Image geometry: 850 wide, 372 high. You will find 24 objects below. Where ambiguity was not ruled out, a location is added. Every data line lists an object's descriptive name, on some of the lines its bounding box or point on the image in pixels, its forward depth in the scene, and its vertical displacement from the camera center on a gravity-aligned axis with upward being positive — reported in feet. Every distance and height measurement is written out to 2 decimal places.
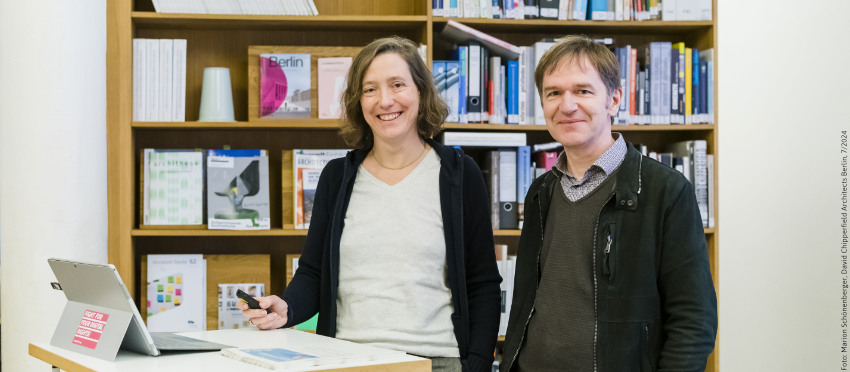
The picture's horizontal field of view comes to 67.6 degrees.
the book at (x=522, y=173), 8.14 +0.13
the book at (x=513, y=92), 8.07 +1.17
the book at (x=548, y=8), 8.11 +2.24
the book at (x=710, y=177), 8.13 +0.07
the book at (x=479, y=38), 7.75 +1.81
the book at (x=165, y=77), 7.99 +1.37
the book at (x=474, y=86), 7.93 +1.22
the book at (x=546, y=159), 8.25 +0.31
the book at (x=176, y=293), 8.07 -1.37
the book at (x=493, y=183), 8.09 +0.01
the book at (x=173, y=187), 8.04 -0.02
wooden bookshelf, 7.97 +1.27
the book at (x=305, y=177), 8.13 +0.10
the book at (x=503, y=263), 8.11 -1.02
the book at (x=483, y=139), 7.84 +0.55
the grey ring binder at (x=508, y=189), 8.11 -0.07
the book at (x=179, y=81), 8.00 +1.32
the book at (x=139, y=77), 7.95 +1.36
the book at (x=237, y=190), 8.07 -0.06
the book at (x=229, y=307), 8.20 -1.57
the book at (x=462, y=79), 7.93 +1.31
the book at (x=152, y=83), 7.98 +1.29
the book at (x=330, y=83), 8.12 +1.30
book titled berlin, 8.12 +1.27
